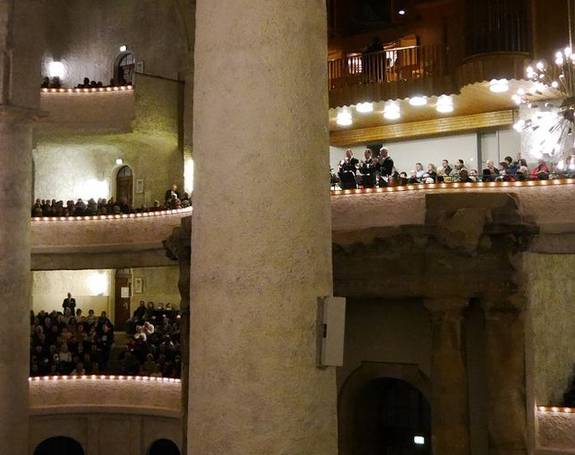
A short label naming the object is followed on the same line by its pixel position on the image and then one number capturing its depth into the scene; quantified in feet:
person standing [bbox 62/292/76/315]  87.35
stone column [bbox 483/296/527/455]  47.55
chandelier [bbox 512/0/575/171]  46.30
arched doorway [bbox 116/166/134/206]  97.38
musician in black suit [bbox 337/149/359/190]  57.21
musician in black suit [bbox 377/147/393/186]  58.13
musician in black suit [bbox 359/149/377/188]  56.85
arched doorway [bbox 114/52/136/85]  98.29
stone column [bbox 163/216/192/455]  51.90
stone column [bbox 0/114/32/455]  56.13
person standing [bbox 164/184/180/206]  78.21
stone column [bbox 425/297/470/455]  48.93
